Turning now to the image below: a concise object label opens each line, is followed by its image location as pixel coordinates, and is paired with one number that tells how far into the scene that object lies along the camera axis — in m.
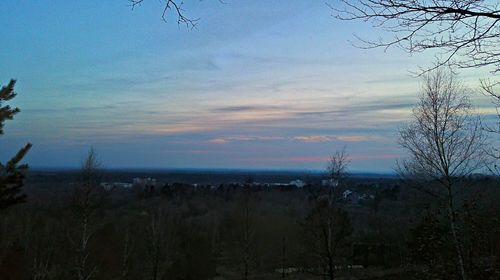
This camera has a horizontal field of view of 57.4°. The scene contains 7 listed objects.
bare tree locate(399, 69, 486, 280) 12.94
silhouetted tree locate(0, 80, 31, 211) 7.45
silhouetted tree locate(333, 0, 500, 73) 3.82
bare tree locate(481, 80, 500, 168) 5.29
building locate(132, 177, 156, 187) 102.60
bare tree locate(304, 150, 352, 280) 18.34
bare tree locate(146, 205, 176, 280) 36.22
